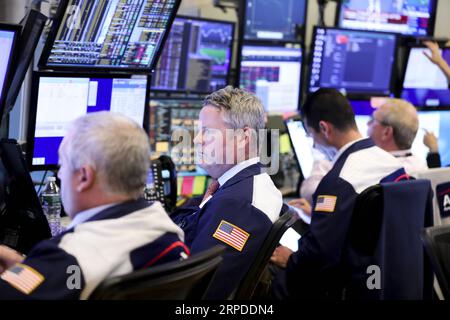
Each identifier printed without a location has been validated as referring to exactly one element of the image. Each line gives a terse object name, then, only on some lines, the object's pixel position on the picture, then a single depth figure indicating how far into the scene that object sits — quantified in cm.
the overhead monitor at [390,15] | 485
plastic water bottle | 272
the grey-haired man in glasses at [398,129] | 362
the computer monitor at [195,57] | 402
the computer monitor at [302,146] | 389
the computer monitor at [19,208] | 244
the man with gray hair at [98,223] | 148
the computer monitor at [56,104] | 277
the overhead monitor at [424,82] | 505
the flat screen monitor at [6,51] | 242
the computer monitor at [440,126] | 471
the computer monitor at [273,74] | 435
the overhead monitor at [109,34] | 274
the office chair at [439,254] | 202
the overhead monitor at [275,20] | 432
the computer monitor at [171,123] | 394
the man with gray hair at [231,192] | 217
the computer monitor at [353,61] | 462
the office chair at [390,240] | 269
